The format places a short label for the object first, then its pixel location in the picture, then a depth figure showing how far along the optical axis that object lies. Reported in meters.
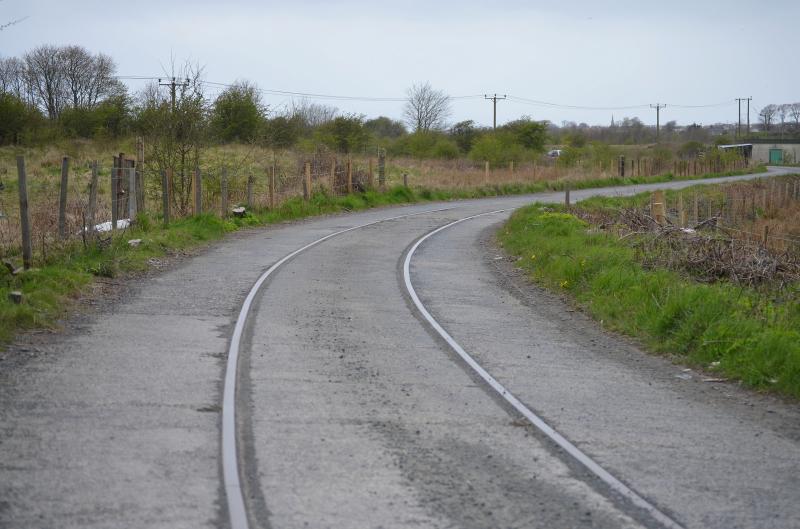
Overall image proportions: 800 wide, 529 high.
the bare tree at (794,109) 194.45
